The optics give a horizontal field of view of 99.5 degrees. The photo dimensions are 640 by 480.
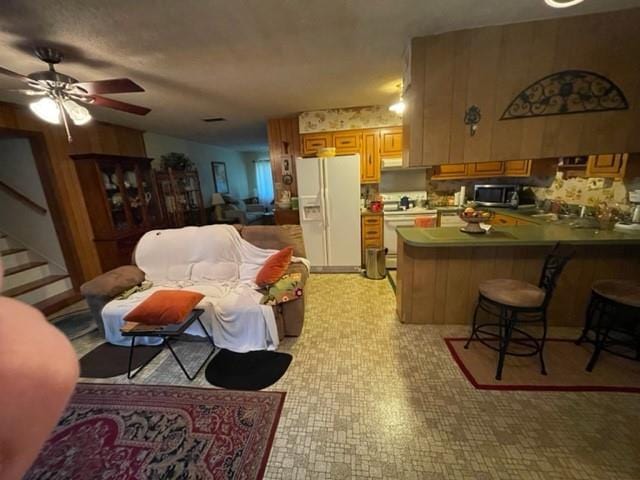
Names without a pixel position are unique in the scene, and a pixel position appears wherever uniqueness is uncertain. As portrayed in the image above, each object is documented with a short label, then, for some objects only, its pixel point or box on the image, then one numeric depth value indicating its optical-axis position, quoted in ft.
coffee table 6.29
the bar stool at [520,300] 5.93
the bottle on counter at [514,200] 12.04
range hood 13.31
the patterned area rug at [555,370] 5.85
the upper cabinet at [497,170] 11.16
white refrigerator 12.23
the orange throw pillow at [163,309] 6.41
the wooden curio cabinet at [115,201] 11.29
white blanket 7.83
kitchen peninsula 7.17
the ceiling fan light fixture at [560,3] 4.66
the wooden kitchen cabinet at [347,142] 13.50
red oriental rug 4.64
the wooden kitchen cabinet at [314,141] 13.79
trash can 12.13
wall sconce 6.76
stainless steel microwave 12.28
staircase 10.43
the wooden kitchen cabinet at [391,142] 13.21
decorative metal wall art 6.33
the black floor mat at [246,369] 6.41
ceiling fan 5.98
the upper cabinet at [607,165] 7.63
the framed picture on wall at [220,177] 23.17
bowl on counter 7.72
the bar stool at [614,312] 5.87
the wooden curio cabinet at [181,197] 15.79
